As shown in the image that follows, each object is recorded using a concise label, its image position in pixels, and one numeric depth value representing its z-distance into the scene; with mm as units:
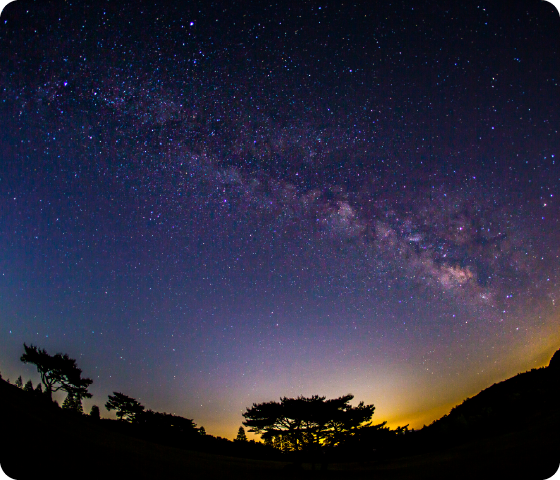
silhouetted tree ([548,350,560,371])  49594
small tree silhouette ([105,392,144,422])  36406
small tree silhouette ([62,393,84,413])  34256
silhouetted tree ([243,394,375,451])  22422
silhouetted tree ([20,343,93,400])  31609
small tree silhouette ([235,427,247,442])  48156
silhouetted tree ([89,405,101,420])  45038
